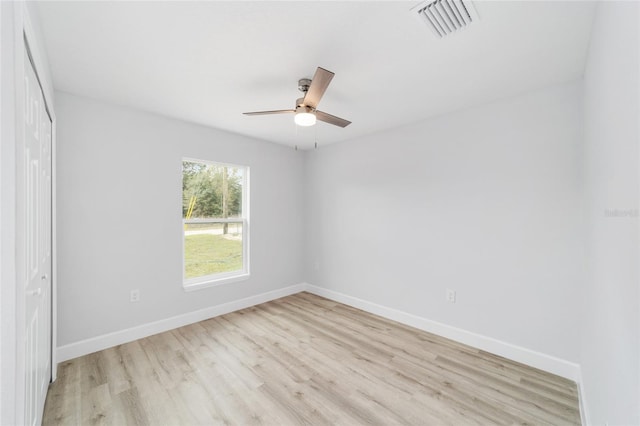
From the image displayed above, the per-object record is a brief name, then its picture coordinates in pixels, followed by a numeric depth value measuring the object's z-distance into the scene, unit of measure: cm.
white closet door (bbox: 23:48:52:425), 136
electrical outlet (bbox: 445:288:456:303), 295
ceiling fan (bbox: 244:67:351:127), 192
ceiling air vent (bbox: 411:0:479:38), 147
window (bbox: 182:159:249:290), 350
